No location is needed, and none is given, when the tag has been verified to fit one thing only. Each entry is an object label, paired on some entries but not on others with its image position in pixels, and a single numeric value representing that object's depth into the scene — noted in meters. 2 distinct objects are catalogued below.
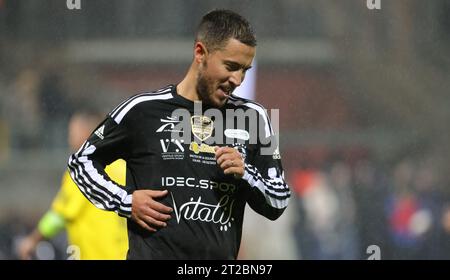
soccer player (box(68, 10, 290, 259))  7.52
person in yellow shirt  10.19
